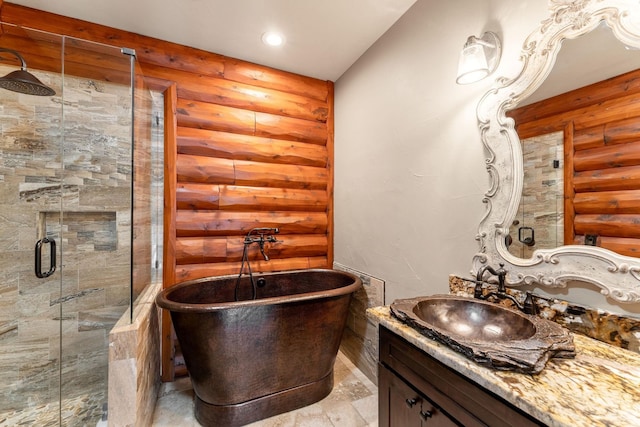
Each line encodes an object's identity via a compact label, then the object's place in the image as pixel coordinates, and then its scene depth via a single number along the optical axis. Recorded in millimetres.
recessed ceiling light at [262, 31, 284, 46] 2254
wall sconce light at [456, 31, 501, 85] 1385
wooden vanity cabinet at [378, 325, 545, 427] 800
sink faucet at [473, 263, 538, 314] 1186
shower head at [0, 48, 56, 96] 1815
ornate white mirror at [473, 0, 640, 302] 990
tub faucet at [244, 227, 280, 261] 2600
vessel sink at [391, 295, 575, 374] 826
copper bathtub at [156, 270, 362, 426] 1708
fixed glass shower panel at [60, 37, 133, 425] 1955
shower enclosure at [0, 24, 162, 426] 1858
